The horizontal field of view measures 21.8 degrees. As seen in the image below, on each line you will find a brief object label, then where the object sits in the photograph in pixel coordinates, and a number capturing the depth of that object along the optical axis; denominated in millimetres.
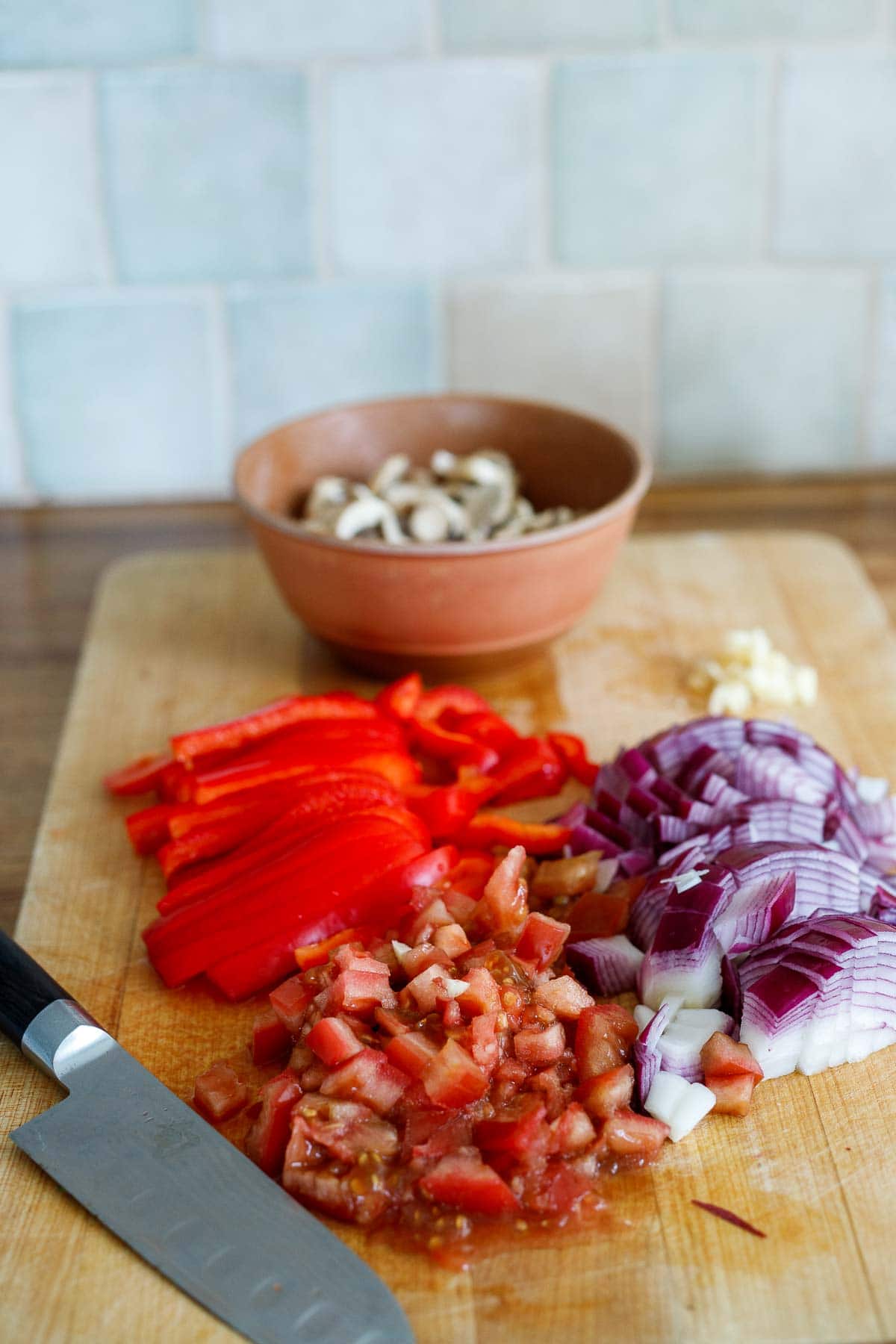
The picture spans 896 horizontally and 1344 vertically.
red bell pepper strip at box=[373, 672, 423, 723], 910
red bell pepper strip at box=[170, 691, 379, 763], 889
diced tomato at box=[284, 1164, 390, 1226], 749
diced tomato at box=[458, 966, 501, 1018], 781
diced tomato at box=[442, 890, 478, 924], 824
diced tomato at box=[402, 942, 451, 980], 797
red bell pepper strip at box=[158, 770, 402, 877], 851
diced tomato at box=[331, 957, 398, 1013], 785
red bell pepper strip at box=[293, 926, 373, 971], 814
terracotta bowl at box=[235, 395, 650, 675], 913
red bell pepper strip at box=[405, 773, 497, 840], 870
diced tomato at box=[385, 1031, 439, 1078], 770
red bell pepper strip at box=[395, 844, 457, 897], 834
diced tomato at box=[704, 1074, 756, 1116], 775
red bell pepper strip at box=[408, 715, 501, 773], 897
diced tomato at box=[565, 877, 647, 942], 827
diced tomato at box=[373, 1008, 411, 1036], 779
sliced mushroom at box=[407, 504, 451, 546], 950
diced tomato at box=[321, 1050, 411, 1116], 766
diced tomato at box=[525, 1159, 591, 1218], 749
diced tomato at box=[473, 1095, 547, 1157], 755
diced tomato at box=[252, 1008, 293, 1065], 792
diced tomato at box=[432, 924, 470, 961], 806
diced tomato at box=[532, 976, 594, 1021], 789
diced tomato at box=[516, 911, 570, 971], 806
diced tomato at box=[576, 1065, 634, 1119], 767
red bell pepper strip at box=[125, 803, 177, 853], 868
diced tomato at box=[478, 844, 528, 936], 821
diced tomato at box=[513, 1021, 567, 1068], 779
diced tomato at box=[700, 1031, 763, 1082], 778
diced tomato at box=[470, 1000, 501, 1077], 771
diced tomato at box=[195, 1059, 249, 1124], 776
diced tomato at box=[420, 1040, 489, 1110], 765
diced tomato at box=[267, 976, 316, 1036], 792
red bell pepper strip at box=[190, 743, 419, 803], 869
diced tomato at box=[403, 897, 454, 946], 814
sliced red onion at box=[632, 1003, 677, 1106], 776
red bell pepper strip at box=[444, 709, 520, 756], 907
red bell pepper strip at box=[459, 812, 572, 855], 861
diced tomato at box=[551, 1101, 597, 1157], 760
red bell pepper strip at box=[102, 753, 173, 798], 896
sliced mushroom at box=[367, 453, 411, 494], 979
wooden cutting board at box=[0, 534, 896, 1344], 715
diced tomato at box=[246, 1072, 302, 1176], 764
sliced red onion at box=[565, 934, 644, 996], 814
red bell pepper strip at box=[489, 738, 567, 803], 888
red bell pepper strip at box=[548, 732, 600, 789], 896
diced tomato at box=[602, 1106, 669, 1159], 762
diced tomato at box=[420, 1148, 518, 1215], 747
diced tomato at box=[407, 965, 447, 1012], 787
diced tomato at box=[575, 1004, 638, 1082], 780
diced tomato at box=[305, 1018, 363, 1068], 771
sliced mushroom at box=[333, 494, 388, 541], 945
